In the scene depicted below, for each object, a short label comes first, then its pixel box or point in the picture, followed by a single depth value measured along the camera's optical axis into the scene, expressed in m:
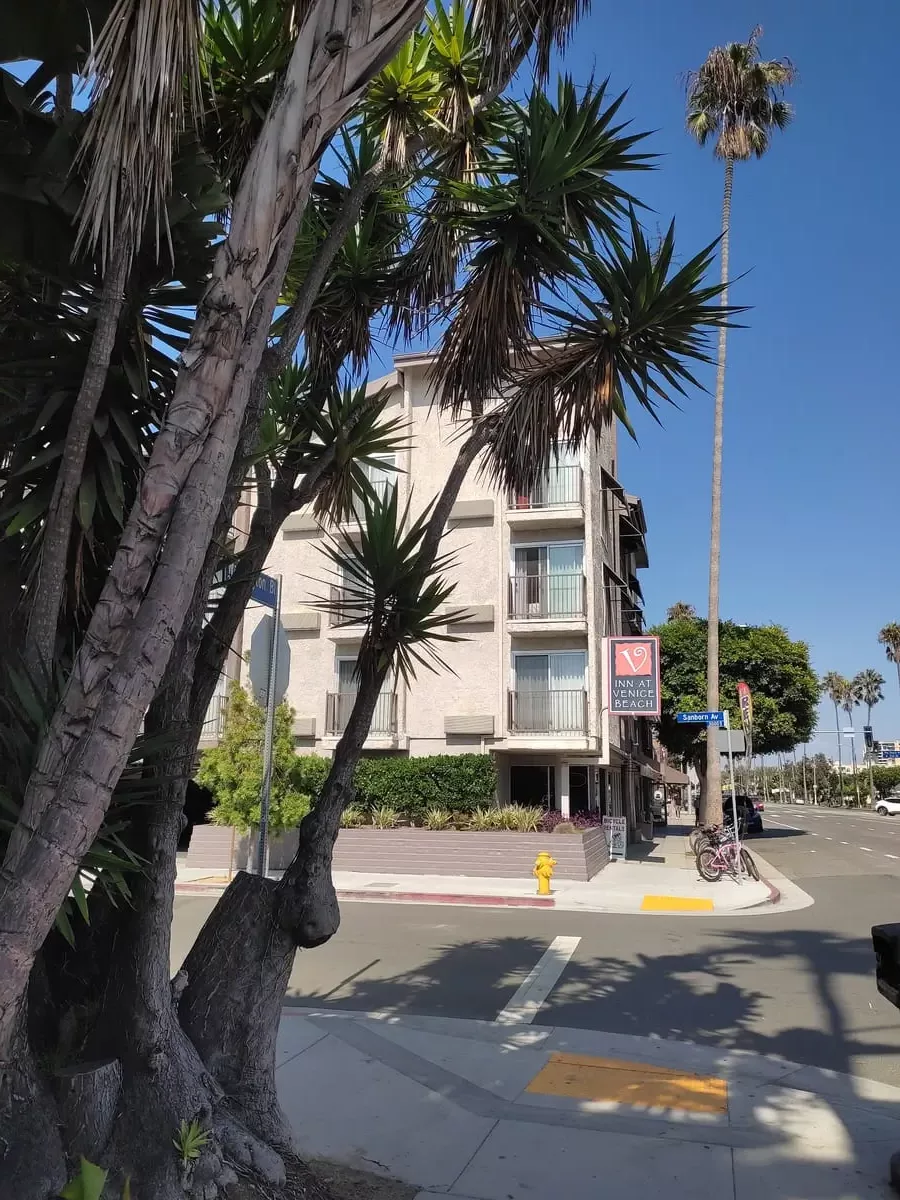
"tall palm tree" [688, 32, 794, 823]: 26.80
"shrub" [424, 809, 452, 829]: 20.33
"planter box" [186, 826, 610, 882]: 18.64
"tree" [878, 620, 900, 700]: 88.12
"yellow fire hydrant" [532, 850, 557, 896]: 16.06
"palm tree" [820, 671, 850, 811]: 115.94
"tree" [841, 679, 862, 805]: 116.19
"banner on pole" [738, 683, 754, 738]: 24.77
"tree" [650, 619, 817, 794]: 35.69
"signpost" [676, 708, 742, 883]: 21.06
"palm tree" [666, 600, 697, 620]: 74.88
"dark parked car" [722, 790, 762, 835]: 35.13
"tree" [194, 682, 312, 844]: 17.88
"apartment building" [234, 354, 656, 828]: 23.78
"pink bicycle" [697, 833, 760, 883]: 18.12
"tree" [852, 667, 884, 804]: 115.00
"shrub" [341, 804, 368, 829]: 20.92
